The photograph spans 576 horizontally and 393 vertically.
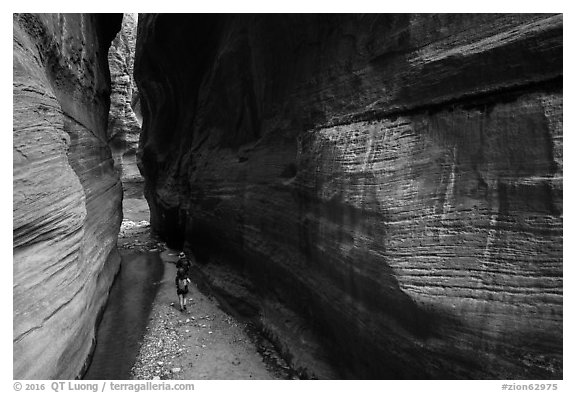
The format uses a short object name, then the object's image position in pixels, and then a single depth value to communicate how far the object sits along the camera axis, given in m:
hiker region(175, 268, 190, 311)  9.26
